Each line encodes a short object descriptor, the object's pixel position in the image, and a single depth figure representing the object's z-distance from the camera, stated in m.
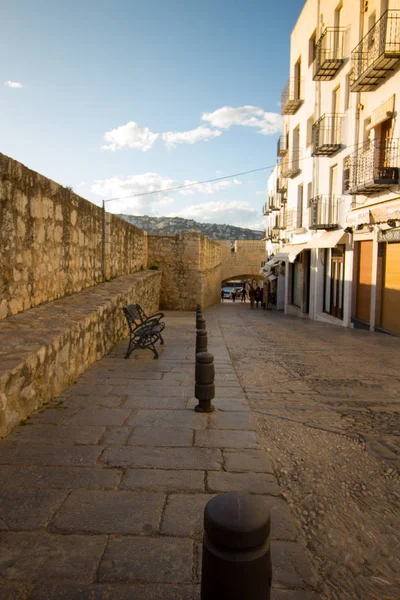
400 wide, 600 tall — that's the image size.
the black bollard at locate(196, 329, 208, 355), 5.90
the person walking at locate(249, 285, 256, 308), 28.43
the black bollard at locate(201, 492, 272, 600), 1.34
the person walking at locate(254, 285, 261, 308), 28.59
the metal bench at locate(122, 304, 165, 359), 6.94
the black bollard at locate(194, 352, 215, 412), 4.30
